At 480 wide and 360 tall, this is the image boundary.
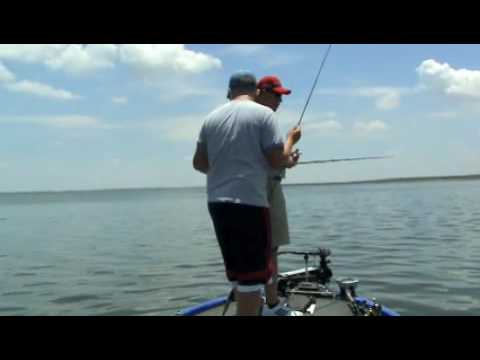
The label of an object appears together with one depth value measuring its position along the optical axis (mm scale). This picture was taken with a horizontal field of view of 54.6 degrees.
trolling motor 6133
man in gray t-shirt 3381
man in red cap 4301
